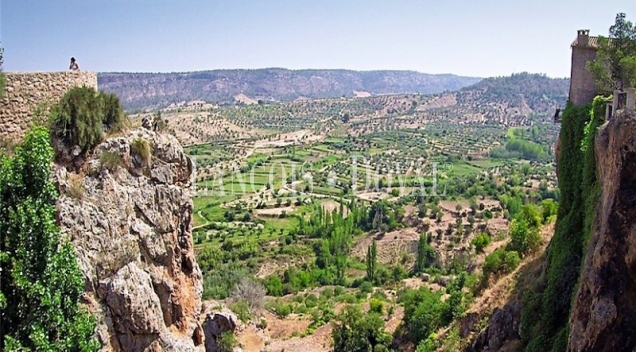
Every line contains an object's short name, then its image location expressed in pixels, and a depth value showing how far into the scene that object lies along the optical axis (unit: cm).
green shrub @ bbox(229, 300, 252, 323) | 3194
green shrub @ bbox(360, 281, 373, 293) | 4791
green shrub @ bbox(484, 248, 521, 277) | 2375
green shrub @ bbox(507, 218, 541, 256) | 2430
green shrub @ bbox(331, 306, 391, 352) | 2888
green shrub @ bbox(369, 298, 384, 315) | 3725
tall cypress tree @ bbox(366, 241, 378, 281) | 5206
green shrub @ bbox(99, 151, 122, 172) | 1362
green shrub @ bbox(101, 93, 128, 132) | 1438
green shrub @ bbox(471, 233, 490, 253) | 3372
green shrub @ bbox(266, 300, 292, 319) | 3981
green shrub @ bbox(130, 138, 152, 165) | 1455
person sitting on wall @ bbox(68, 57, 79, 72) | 1505
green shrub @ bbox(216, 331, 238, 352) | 2484
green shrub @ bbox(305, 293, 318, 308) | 4344
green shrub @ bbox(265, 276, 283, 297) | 4834
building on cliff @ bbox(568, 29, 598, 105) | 1977
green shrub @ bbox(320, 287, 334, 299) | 4687
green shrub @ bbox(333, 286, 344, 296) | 4765
